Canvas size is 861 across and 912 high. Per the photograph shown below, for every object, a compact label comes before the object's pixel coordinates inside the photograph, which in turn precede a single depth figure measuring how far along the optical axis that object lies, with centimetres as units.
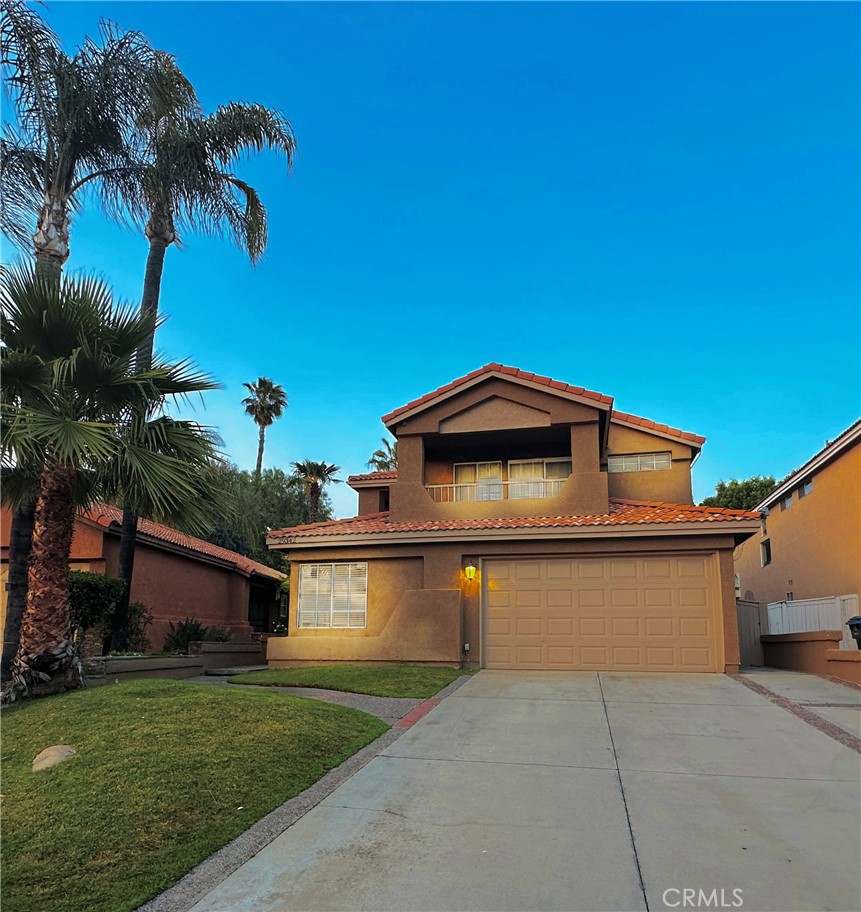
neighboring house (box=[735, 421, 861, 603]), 1698
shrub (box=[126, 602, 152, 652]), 1700
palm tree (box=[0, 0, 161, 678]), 1307
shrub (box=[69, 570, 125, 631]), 1484
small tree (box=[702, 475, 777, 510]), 4003
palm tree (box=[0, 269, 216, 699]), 913
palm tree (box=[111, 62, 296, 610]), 1526
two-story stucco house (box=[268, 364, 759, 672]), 1415
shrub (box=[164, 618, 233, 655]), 1853
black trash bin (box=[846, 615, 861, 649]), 1231
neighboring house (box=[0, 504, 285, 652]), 1777
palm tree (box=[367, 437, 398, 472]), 4231
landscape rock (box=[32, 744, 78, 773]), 647
